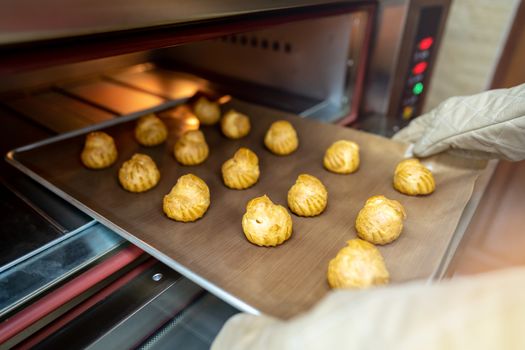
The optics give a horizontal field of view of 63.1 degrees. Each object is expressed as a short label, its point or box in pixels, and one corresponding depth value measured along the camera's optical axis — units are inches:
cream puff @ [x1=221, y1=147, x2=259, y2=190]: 19.7
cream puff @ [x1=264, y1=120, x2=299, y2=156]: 22.5
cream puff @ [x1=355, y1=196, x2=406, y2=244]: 16.2
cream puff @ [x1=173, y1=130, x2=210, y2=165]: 21.5
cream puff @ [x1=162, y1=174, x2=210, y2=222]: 17.3
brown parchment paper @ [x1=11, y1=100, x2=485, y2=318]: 15.1
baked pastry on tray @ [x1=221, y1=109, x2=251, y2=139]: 24.2
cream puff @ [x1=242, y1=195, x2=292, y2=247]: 16.1
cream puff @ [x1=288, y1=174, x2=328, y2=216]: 17.9
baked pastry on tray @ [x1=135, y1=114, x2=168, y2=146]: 23.3
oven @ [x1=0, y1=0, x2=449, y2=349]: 12.5
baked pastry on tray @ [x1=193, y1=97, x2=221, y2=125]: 25.9
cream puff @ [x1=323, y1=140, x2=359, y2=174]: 20.8
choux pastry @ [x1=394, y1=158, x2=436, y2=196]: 19.0
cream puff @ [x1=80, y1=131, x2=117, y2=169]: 20.7
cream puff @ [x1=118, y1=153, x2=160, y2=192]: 19.1
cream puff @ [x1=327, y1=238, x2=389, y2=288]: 13.6
